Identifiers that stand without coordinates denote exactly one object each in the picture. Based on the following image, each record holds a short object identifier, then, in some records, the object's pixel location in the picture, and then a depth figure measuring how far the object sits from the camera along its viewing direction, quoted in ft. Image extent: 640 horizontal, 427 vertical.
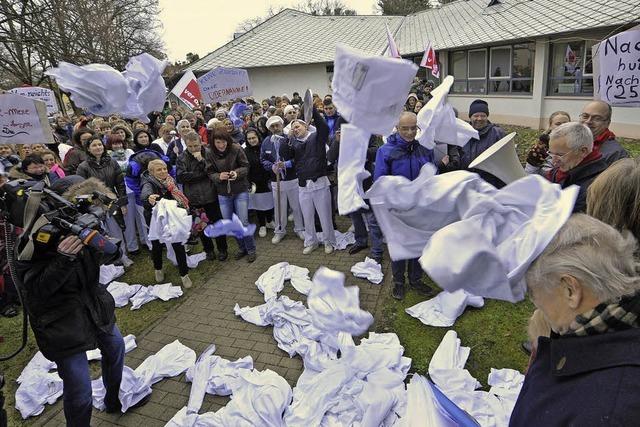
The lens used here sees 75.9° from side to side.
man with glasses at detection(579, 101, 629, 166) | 12.18
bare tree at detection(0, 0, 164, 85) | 45.73
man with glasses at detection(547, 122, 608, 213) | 9.43
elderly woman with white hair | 3.48
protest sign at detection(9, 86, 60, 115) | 35.58
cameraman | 8.03
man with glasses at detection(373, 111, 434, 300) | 14.21
